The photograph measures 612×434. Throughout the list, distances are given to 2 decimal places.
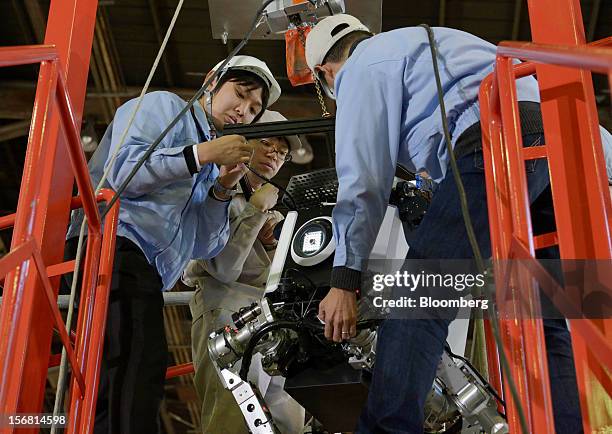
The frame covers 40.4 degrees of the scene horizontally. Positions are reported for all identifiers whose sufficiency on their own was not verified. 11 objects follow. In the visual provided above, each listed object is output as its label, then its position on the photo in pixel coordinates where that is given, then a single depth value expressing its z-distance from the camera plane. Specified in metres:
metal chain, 3.13
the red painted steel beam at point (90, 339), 2.24
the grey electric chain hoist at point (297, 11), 3.64
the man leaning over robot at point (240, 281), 3.57
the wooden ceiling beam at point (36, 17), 8.34
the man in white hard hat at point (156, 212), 2.63
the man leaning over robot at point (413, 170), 2.12
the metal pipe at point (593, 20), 8.09
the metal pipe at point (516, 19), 8.06
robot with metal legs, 2.59
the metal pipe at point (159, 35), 8.43
